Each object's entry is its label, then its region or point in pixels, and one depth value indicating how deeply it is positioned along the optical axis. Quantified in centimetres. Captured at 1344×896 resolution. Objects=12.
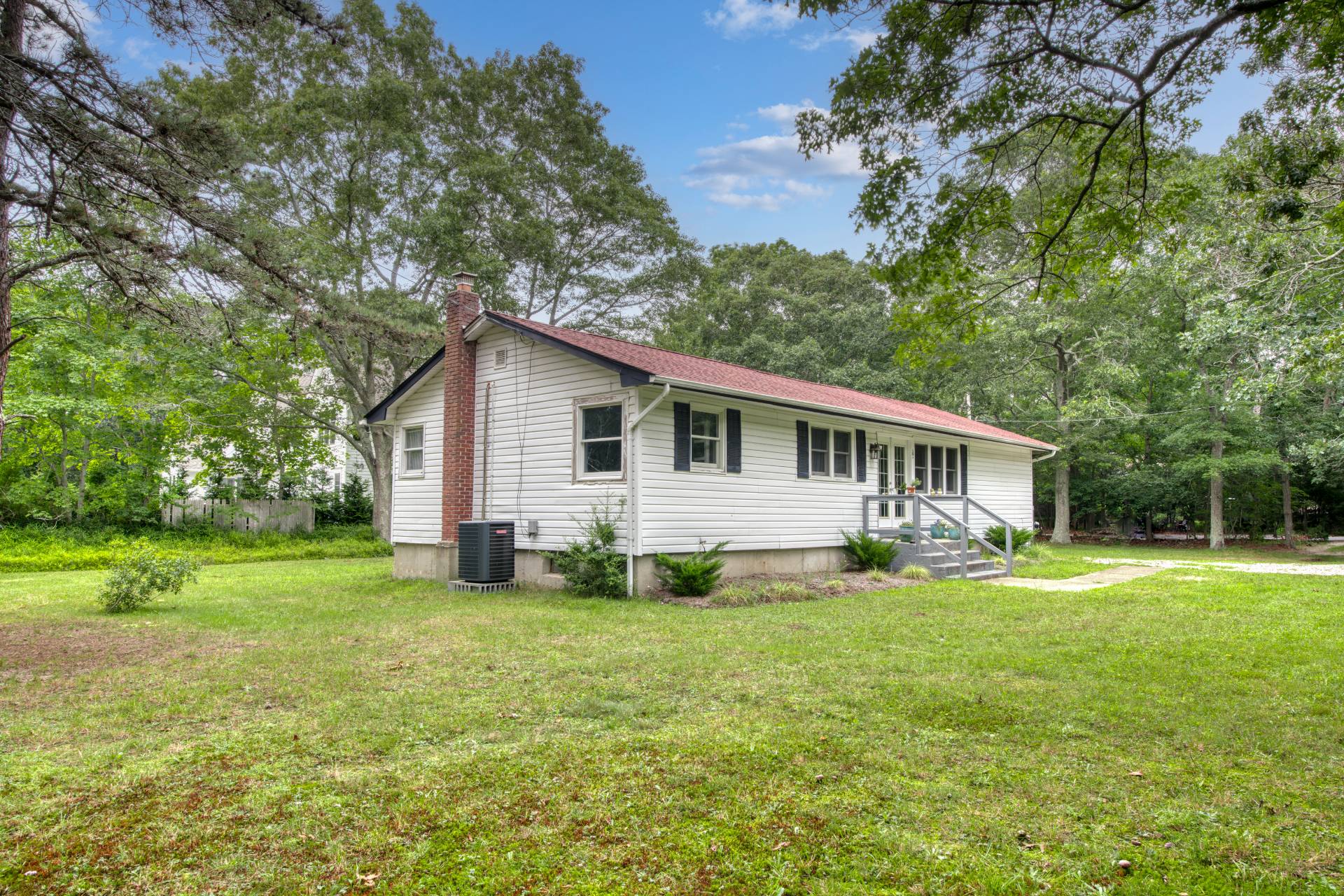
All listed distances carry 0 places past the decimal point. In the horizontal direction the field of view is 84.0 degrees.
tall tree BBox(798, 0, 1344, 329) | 567
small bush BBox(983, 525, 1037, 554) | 1905
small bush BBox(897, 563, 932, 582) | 1358
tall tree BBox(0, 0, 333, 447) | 607
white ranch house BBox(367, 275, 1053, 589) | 1156
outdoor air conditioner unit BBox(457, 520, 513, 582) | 1212
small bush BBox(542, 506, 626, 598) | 1112
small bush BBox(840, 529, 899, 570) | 1449
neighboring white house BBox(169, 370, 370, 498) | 2266
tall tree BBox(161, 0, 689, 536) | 2053
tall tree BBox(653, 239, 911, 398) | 2964
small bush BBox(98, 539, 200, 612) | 969
